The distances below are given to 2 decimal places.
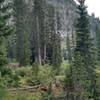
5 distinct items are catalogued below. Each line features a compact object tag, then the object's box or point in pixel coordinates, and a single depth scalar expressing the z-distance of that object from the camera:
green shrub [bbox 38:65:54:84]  48.68
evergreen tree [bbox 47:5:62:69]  67.67
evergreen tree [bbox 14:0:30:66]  69.44
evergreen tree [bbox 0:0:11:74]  34.82
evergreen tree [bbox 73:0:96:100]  43.18
